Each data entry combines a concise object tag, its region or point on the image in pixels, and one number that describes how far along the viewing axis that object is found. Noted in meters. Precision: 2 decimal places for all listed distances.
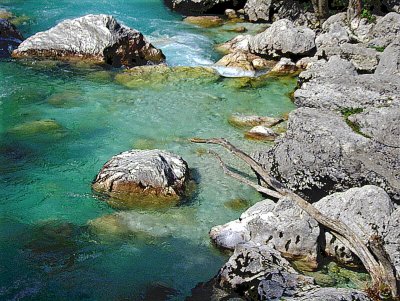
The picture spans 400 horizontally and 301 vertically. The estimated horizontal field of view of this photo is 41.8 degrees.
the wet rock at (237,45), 15.34
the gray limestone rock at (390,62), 11.11
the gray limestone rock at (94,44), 13.92
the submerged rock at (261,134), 10.10
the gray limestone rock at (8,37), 14.21
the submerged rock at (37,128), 9.88
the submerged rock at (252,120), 10.72
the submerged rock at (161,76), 12.72
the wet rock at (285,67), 13.84
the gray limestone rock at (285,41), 14.47
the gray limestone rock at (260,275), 5.74
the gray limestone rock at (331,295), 5.34
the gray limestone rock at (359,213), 6.59
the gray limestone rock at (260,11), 18.98
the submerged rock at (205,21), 18.39
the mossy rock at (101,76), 12.75
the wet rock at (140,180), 7.90
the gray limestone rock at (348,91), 8.55
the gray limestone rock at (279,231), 6.61
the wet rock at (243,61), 14.10
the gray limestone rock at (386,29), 13.98
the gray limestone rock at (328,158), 7.49
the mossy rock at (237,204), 7.90
